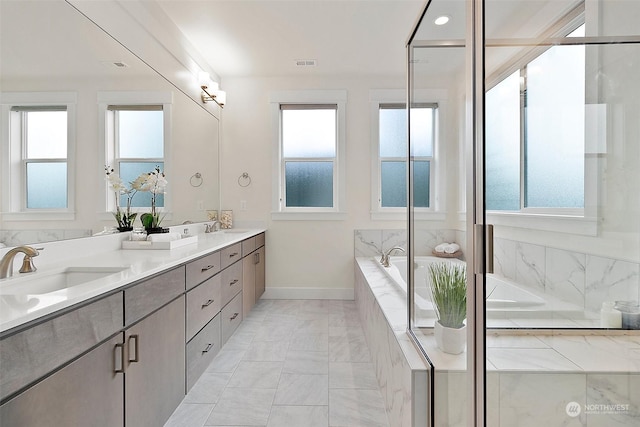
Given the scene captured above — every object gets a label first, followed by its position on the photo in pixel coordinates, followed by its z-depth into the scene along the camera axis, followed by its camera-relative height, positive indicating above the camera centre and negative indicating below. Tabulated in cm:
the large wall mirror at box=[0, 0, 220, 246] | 131 +67
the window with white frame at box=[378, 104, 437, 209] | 374 +68
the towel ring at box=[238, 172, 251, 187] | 379 +39
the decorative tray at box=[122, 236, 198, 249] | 203 -20
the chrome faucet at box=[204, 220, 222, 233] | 332 -15
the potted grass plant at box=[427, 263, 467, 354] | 106 -33
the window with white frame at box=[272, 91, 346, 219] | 381 +64
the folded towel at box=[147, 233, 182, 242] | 210 -16
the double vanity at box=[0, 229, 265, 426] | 81 -43
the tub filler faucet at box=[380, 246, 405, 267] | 315 -47
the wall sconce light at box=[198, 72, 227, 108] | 322 +128
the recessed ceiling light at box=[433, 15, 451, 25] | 118 +74
